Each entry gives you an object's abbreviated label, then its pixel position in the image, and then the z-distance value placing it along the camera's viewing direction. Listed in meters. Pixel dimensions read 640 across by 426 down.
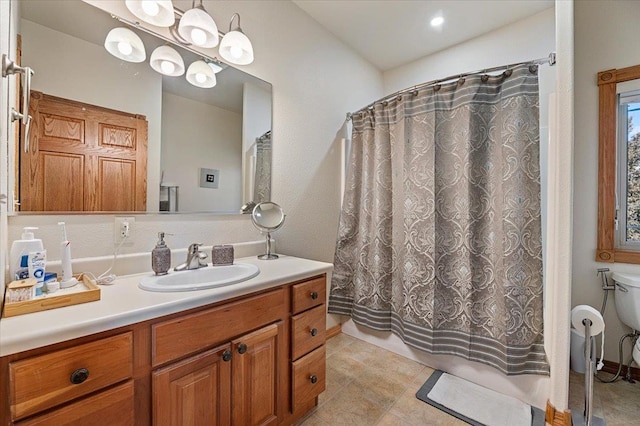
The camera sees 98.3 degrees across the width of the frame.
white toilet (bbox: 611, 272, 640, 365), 1.64
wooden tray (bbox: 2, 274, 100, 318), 0.78
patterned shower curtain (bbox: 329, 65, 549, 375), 1.54
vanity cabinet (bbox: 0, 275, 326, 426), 0.70
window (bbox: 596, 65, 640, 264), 1.88
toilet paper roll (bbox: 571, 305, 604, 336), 1.28
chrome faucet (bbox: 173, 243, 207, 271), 1.38
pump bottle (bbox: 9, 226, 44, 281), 0.95
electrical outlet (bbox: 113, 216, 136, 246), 1.27
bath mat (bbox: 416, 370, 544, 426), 1.45
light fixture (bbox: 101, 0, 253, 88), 1.29
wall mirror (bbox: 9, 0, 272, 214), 1.11
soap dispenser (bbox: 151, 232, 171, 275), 1.26
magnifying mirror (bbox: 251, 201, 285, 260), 1.73
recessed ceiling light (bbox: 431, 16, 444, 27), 2.13
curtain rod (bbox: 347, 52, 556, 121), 1.48
